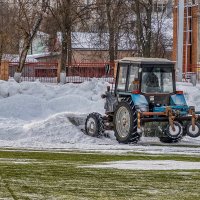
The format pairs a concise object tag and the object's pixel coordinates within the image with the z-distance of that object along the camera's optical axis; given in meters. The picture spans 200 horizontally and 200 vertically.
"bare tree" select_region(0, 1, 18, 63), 63.44
